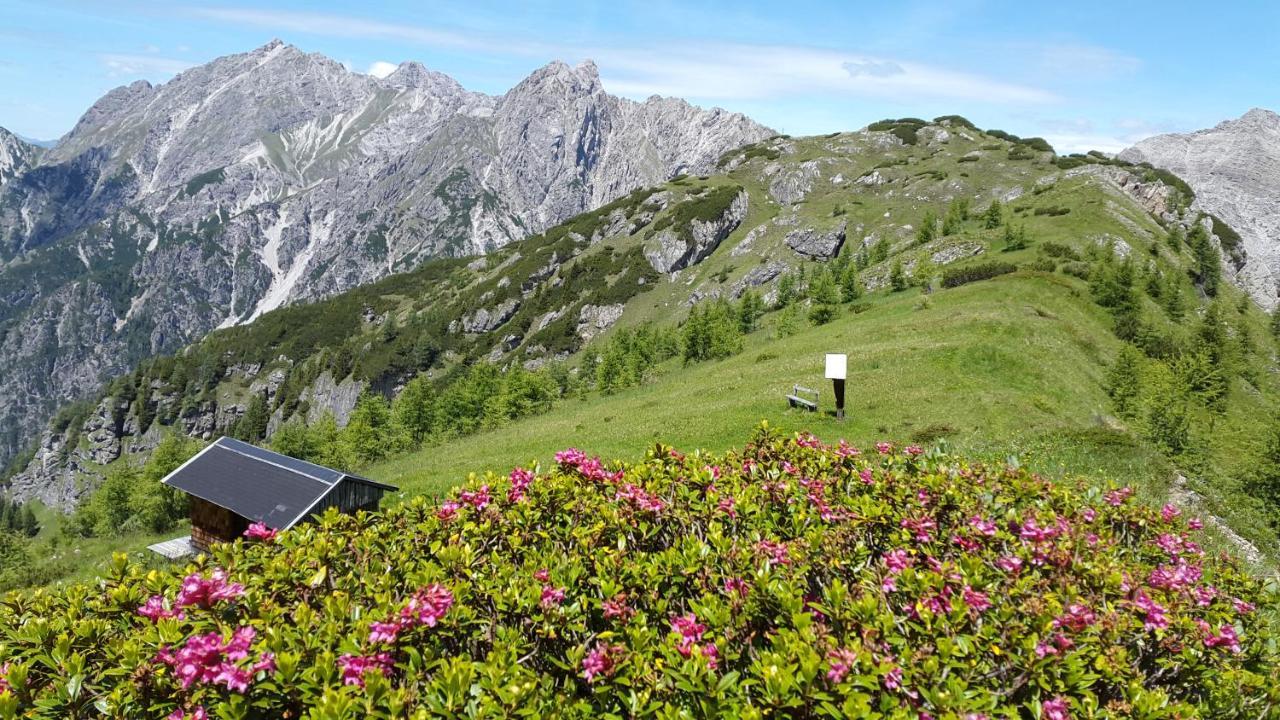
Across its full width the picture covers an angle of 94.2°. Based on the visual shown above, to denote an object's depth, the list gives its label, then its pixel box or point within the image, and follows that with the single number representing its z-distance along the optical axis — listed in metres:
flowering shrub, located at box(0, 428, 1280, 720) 4.61
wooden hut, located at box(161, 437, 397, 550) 18.23
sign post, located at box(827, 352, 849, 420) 23.98
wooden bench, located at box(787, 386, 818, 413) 27.55
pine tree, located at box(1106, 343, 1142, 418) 34.53
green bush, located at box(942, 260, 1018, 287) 55.38
